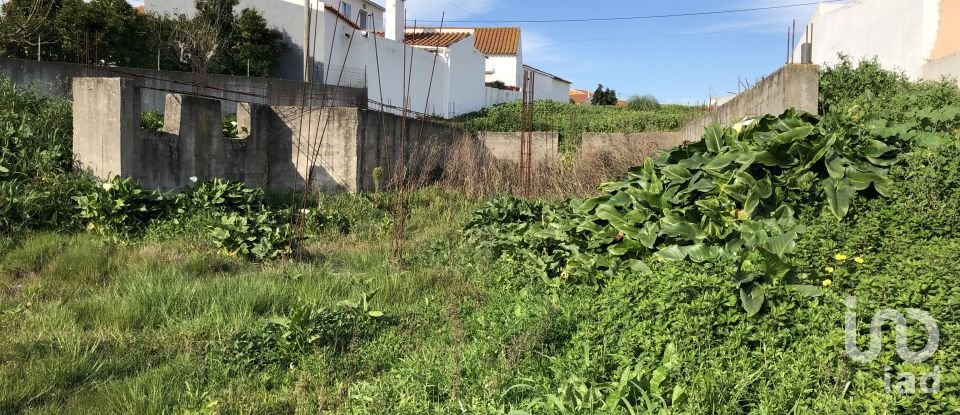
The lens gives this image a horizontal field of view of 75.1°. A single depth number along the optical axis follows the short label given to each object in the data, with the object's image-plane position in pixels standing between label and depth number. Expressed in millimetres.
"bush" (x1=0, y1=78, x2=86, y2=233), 6254
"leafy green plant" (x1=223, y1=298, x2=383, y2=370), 3420
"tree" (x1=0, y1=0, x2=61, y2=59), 13070
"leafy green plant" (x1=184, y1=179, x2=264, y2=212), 7375
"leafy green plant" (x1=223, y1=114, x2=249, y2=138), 10570
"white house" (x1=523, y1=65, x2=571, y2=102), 31875
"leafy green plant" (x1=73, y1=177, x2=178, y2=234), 6504
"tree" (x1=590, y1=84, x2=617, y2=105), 38344
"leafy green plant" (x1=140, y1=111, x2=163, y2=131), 9602
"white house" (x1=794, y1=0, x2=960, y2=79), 11586
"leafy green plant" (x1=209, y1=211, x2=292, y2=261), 5906
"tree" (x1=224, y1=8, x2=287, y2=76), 18250
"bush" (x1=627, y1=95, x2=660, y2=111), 28352
